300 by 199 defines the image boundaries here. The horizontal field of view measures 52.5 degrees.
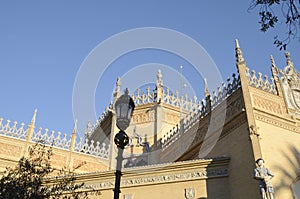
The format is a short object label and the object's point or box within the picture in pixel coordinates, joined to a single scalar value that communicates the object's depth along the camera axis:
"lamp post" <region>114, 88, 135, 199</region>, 5.72
